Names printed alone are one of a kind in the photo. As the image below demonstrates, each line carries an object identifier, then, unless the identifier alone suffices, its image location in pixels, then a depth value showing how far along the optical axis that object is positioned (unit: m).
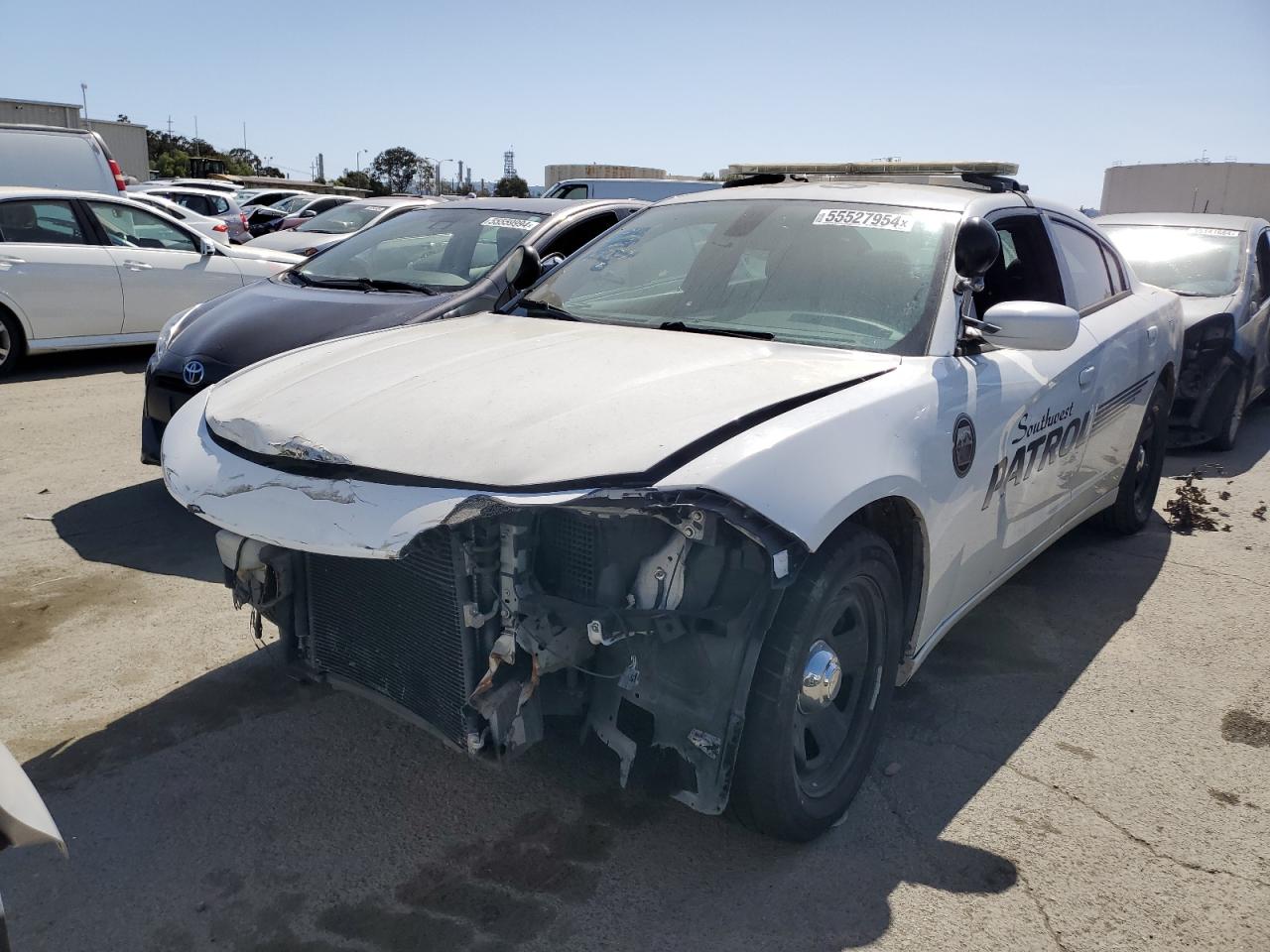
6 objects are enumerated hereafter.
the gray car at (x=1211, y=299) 7.20
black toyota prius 5.02
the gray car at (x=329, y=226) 11.68
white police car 2.36
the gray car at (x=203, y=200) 19.80
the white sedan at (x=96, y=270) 8.57
